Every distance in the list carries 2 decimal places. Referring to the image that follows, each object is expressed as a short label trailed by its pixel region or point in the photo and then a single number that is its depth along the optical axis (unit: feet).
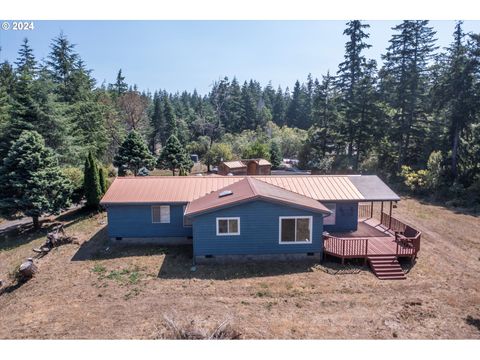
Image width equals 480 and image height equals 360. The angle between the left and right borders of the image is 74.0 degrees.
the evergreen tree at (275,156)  136.36
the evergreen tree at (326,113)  117.91
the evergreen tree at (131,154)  101.70
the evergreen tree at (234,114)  215.10
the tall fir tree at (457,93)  80.89
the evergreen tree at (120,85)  188.96
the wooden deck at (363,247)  42.63
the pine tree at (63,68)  114.21
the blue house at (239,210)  42.55
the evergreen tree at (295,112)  236.63
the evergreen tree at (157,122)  194.08
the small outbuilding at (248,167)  109.40
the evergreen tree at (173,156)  116.57
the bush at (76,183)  71.20
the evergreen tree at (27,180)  58.95
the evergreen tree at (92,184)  67.62
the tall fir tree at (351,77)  106.83
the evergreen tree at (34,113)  80.33
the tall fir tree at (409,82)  97.76
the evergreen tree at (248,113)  218.59
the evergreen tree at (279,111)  250.98
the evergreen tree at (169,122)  190.38
